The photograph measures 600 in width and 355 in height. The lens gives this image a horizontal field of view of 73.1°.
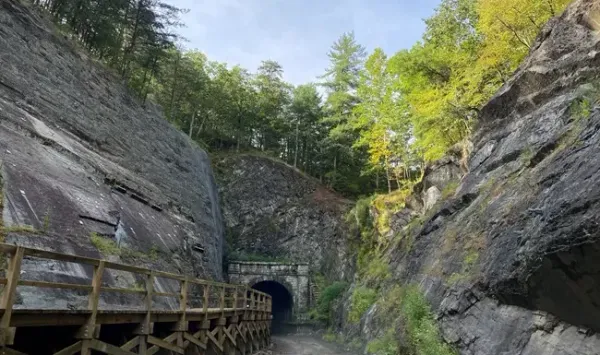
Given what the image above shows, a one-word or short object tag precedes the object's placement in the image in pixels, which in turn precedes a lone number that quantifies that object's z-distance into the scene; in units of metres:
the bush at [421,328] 7.99
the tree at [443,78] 15.10
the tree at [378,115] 23.16
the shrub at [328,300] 23.81
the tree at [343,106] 32.47
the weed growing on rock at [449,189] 12.99
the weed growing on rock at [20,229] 7.26
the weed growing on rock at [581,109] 7.22
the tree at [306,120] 37.44
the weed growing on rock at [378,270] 16.43
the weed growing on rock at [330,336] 19.73
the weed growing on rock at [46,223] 8.16
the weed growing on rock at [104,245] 9.44
